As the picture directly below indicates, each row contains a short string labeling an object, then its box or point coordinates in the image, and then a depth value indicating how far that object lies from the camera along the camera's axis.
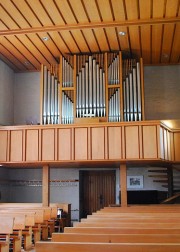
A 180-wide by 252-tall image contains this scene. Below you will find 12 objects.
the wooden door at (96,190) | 15.62
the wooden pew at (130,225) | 6.14
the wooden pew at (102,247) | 3.91
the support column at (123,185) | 12.10
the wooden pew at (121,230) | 5.41
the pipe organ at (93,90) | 13.20
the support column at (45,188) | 12.70
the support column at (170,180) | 13.96
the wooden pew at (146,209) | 9.39
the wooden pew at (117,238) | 4.63
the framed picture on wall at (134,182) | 15.07
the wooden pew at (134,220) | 6.89
